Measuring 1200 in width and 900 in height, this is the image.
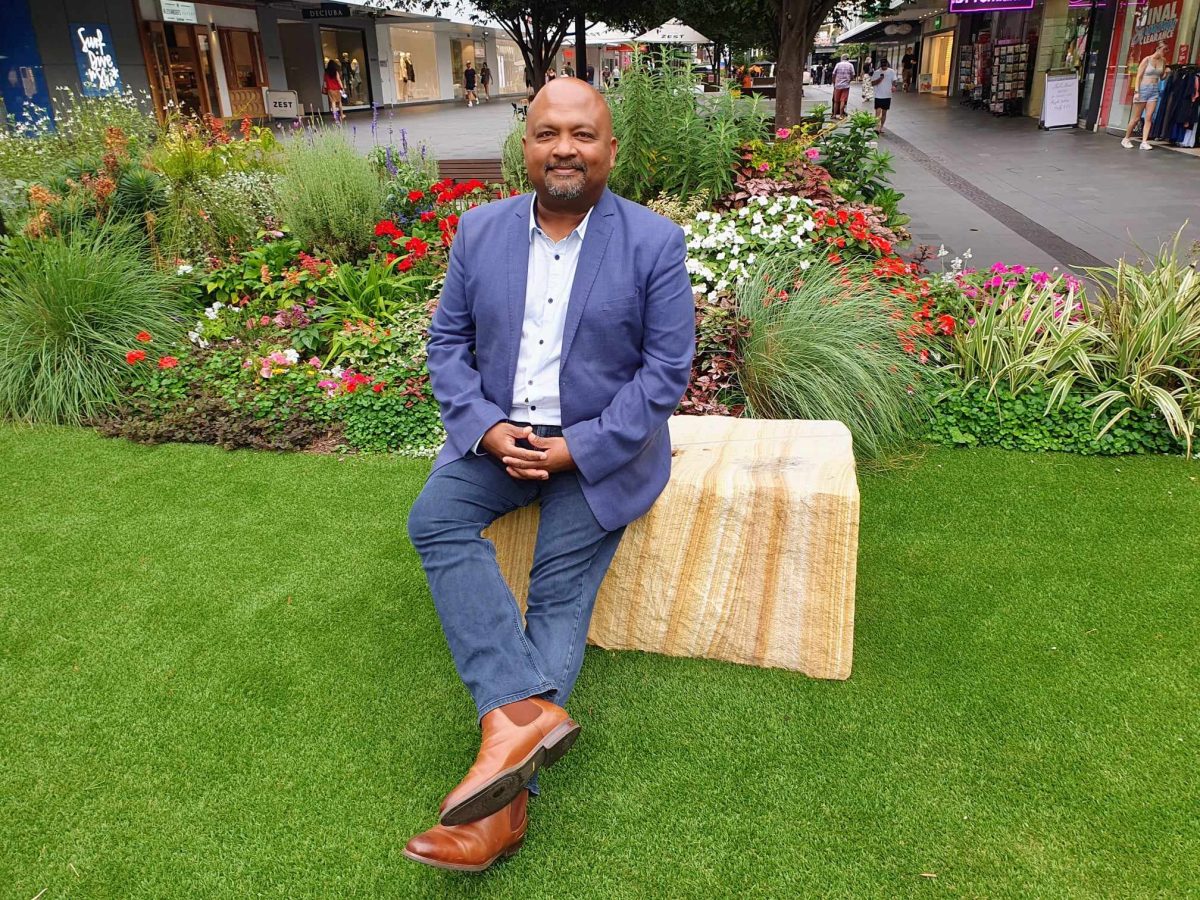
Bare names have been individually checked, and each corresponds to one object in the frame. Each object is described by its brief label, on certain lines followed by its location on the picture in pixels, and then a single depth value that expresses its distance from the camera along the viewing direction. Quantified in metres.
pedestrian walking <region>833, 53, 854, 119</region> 18.55
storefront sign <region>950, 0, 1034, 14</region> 13.23
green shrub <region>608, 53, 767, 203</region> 5.20
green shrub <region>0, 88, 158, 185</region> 6.02
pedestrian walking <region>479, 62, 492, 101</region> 35.97
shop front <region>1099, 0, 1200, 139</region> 12.70
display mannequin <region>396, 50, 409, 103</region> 32.09
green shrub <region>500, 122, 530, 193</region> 5.94
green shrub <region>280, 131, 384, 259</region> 5.41
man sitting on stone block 2.15
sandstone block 2.45
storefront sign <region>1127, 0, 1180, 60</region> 13.21
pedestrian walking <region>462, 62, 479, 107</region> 31.19
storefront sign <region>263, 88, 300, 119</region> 22.06
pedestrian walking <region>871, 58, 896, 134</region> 16.80
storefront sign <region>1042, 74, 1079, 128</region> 15.73
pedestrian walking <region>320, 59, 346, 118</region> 22.91
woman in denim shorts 12.26
